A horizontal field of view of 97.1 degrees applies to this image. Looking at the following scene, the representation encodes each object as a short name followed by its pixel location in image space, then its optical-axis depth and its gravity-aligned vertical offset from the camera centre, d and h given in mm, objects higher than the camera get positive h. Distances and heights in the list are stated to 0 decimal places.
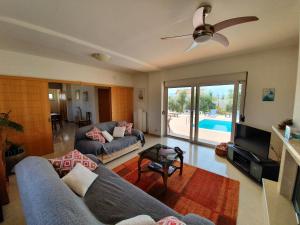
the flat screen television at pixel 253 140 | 2343 -790
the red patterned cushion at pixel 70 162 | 1670 -832
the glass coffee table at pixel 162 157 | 2128 -997
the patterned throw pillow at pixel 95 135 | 3100 -842
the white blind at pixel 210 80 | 3342 +580
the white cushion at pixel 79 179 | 1476 -916
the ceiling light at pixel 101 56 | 2928 +972
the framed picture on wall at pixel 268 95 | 2930 +112
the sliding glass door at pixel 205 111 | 3512 -334
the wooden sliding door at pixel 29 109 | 2853 -214
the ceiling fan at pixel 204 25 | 1462 +847
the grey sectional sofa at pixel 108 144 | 2818 -1027
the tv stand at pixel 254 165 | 2213 -1193
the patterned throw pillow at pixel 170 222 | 847 -790
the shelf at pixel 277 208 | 1295 -1159
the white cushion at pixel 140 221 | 885 -822
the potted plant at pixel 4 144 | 1806 -847
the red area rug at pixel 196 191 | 1764 -1458
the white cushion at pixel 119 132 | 3594 -872
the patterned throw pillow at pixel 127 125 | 3772 -740
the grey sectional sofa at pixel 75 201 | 833 -765
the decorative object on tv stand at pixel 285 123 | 1620 -302
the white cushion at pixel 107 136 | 3259 -896
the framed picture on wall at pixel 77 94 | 7014 +289
